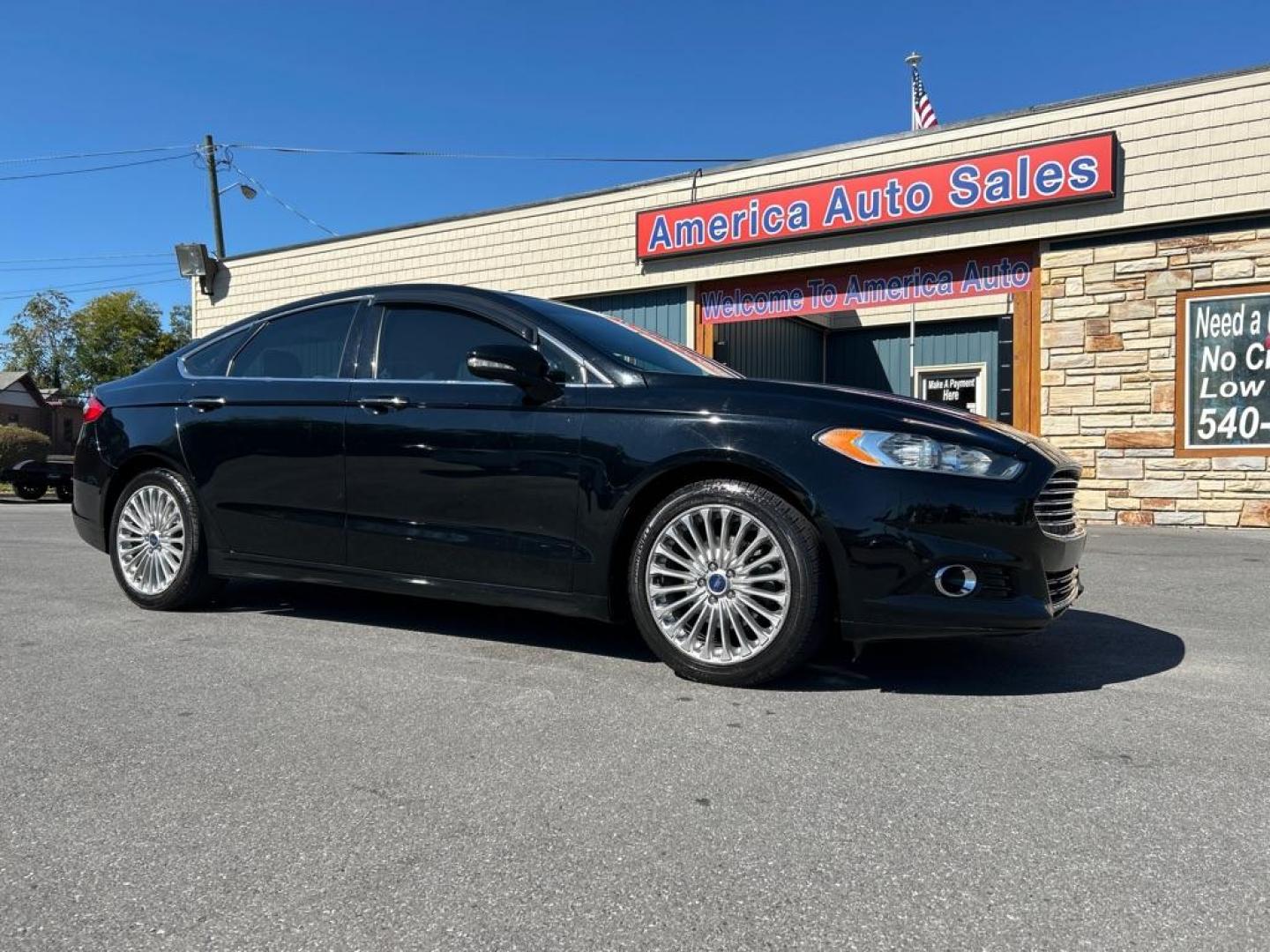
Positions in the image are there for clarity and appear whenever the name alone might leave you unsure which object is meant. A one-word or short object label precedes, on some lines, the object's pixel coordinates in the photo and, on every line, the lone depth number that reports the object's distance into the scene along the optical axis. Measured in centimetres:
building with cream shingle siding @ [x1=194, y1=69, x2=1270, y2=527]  959
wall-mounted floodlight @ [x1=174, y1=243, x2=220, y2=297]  1852
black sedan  325
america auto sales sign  1003
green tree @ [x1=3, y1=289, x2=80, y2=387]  7500
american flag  1542
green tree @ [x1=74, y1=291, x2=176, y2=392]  6562
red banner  1091
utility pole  2438
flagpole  1339
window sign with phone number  954
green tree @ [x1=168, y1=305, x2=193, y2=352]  7518
